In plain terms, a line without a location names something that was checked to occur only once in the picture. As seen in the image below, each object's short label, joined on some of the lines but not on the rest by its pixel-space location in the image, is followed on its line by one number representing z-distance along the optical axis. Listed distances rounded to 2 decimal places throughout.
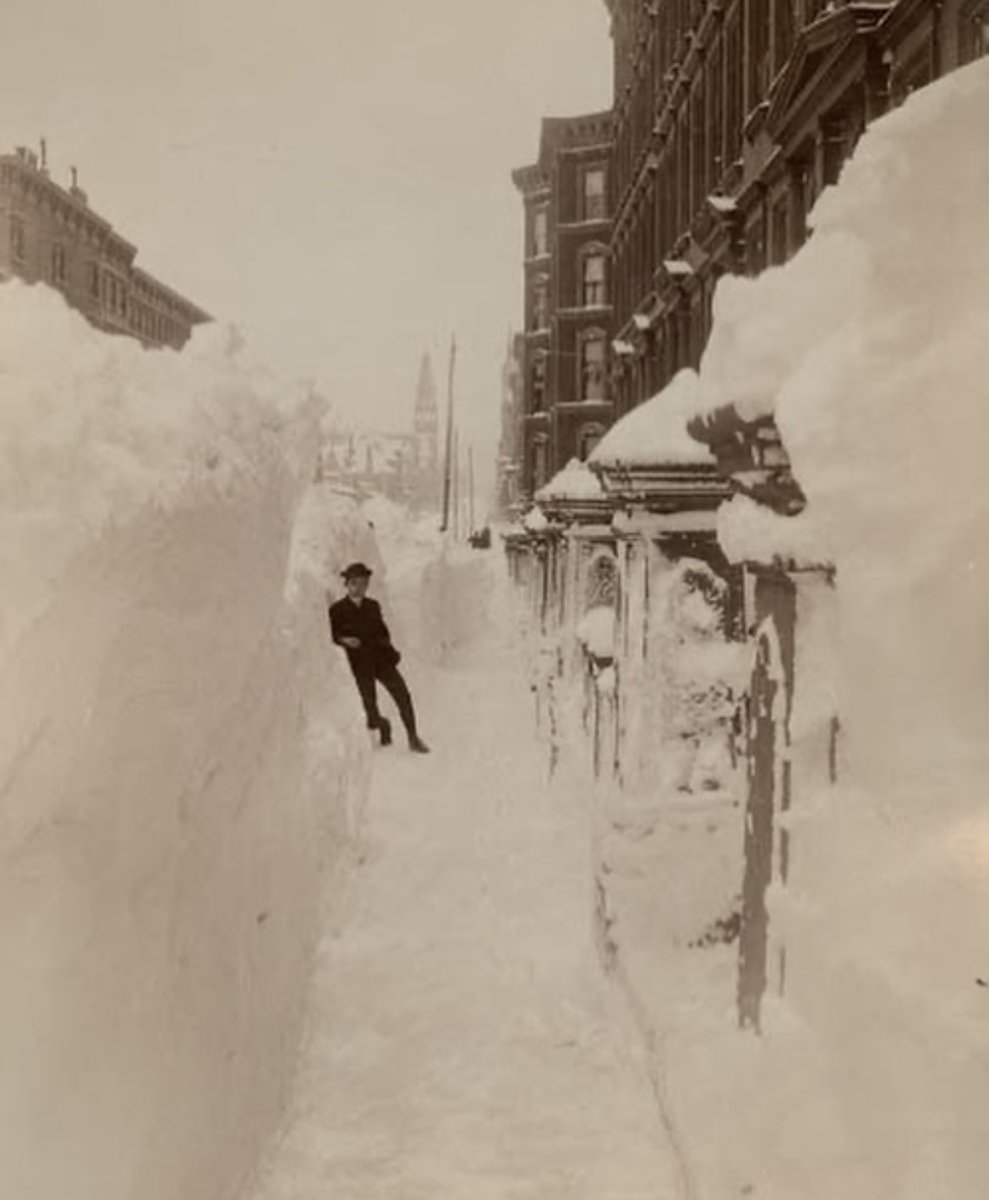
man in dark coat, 9.58
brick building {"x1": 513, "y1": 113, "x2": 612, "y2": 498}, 27.89
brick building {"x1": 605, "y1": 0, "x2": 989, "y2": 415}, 8.66
